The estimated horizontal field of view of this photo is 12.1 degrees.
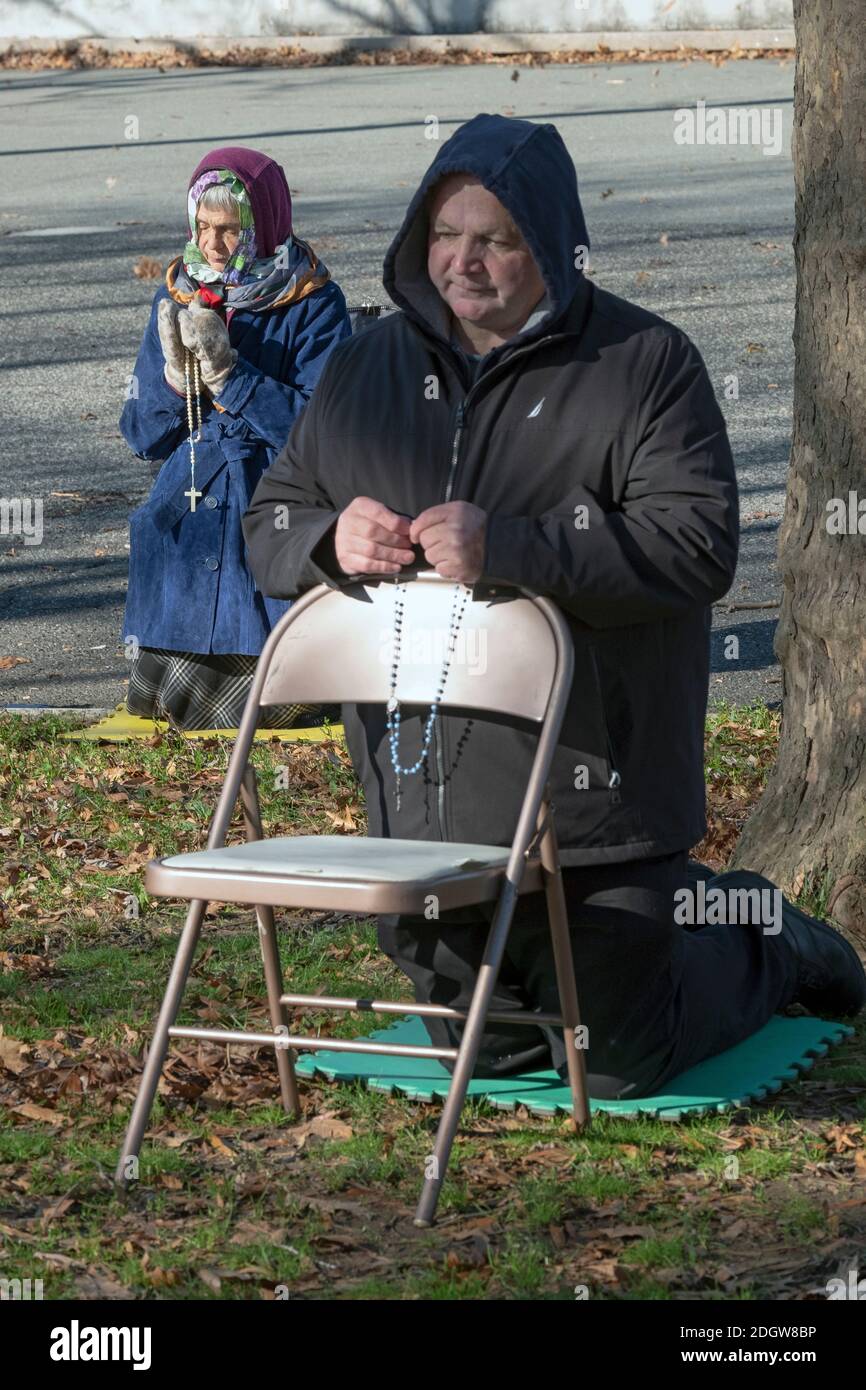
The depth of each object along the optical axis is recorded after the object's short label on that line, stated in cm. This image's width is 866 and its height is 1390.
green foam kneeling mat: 858
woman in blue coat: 1352
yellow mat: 1400
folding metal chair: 742
